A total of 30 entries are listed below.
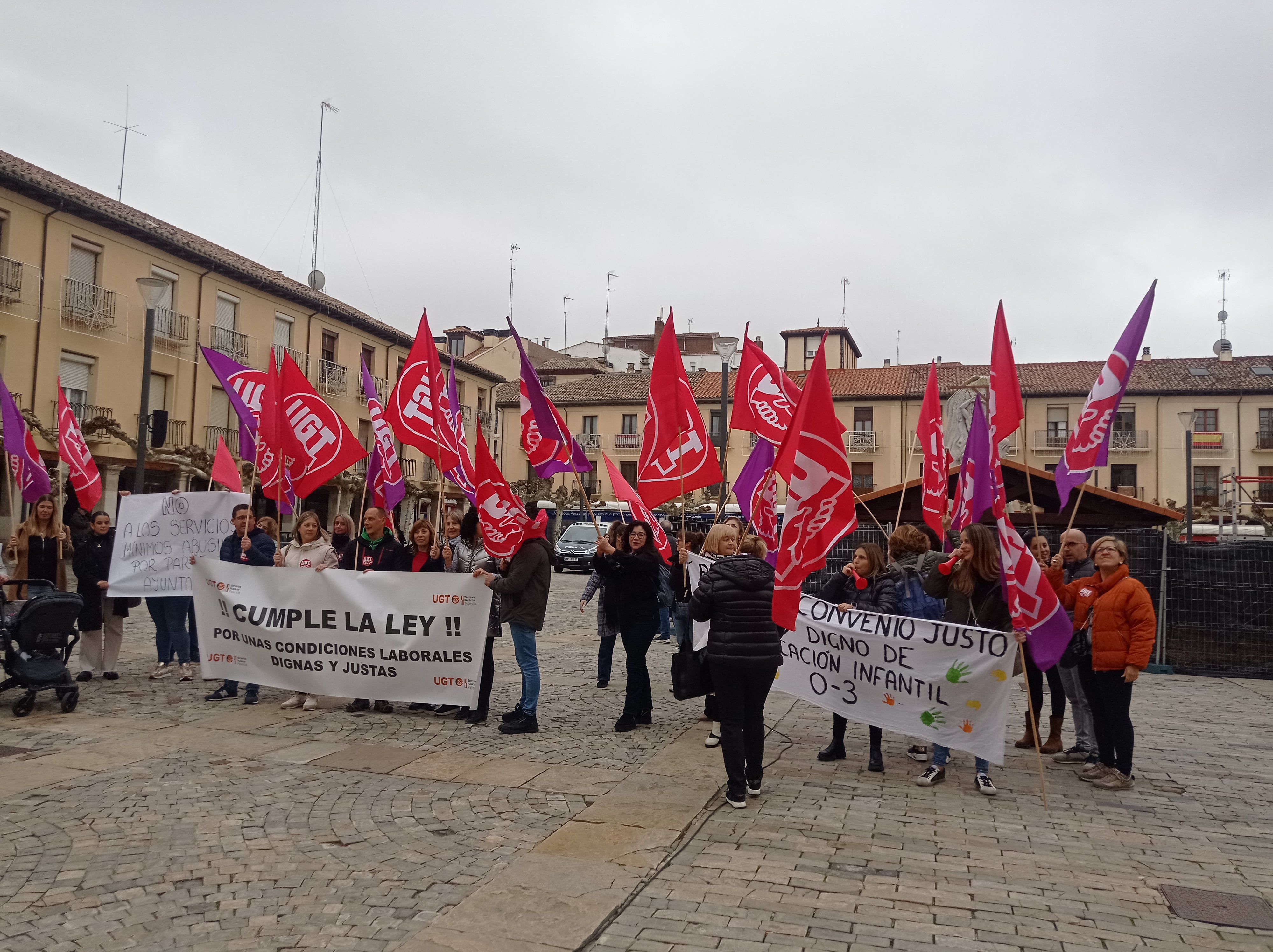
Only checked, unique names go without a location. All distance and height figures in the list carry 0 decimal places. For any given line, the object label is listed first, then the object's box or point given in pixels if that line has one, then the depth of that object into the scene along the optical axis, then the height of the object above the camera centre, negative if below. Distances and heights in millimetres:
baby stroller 7570 -1198
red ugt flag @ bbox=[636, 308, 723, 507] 8688 +729
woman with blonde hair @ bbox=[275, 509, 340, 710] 8383 -420
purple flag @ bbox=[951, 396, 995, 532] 7230 +421
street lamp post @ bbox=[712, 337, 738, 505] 15102 +2754
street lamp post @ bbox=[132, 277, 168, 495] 13227 +2199
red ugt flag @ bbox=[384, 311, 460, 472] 9625 +1128
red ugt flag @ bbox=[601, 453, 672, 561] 7699 +74
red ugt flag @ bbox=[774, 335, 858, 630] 5758 +245
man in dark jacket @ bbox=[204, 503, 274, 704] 8836 -390
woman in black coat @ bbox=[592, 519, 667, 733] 7488 -563
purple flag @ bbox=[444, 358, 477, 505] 8672 +374
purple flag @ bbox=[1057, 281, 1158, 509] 6879 +879
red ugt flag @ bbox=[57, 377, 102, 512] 10055 +391
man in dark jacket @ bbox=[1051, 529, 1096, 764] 7031 -1186
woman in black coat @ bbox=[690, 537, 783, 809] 5594 -730
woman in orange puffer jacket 6121 -725
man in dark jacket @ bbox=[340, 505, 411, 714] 8383 -391
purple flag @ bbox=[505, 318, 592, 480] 8008 +694
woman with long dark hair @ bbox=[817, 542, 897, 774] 6871 -469
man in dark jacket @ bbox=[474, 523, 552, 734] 7332 -734
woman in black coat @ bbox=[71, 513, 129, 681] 9078 -1049
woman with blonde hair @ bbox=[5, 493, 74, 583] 8773 -456
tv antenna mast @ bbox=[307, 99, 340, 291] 39875 +9681
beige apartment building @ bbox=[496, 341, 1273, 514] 45688 +5611
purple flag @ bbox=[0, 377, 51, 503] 9703 +386
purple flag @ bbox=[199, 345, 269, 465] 10453 +1307
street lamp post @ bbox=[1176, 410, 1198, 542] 19978 +1984
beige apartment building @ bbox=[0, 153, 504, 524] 24984 +5517
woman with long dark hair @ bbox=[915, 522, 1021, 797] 6531 -417
